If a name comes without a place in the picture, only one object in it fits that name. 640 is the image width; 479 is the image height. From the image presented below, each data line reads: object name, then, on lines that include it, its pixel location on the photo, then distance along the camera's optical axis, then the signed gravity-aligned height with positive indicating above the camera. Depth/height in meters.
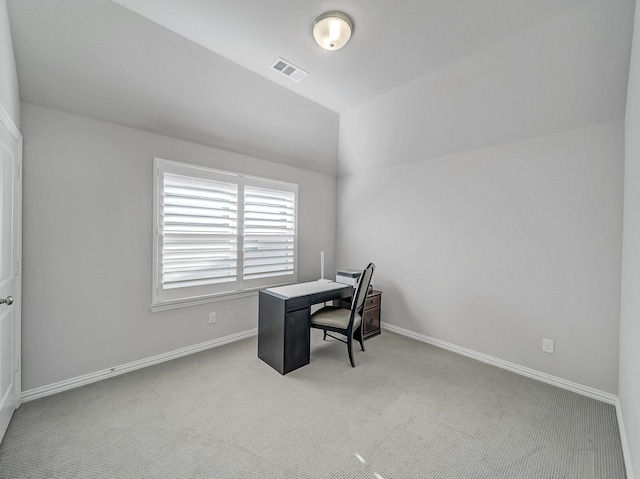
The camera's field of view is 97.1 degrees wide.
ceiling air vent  2.46 +1.52
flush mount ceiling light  1.90 +1.46
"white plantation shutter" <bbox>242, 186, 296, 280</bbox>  3.55 +0.06
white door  1.75 -0.22
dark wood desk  2.70 -0.88
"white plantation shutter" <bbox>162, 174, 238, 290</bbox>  2.91 +0.04
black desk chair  2.84 -0.84
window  2.88 +0.03
